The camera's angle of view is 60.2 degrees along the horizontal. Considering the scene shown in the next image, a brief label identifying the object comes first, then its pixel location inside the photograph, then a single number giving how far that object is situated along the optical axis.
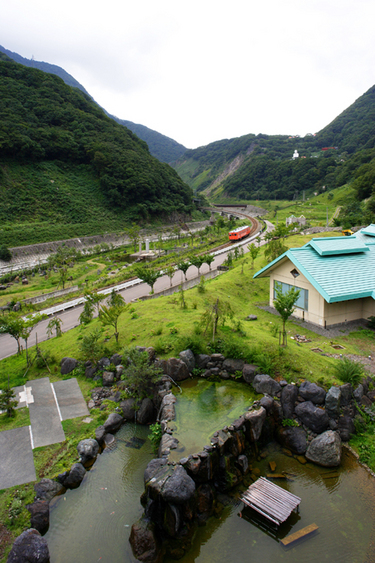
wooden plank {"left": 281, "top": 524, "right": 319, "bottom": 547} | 8.96
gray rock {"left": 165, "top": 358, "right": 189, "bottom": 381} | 15.75
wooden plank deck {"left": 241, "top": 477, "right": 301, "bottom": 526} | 9.43
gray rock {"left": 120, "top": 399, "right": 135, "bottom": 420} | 14.42
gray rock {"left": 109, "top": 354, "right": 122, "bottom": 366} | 17.23
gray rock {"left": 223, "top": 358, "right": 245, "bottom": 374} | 16.03
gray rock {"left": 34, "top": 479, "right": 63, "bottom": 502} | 10.44
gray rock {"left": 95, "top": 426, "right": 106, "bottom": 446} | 12.97
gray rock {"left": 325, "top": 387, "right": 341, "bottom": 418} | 12.70
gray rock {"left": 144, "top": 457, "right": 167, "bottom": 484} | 10.20
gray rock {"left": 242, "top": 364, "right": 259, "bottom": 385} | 15.25
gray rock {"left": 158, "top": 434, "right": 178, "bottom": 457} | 11.27
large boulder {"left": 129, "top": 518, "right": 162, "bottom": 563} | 8.63
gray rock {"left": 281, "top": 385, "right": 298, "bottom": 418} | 13.18
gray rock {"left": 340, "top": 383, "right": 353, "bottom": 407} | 13.05
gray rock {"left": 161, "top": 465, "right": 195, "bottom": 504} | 9.27
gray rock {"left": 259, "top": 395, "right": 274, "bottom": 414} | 12.93
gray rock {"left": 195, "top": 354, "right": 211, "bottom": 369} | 16.56
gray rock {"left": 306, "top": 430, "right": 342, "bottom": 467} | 11.46
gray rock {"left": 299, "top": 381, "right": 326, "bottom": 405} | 13.12
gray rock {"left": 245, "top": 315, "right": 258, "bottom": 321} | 21.38
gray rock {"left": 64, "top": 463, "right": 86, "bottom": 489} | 11.12
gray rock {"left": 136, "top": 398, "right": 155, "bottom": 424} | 14.26
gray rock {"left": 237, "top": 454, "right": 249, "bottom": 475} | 11.20
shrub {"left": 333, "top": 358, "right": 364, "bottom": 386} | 13.66
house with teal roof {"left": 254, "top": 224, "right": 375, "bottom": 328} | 18.77
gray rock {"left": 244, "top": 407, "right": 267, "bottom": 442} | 12.08
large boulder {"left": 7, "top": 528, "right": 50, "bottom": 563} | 8.29
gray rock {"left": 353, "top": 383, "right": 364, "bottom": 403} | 13.30
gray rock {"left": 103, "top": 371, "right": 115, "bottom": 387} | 16.38
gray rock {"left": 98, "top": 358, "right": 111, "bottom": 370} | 17.38
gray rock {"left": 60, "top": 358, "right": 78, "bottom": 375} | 17.84
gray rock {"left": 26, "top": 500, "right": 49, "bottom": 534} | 9.60
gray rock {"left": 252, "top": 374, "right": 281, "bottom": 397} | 14.05
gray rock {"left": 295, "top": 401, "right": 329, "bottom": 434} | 12.52
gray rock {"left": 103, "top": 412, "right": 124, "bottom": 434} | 13.59
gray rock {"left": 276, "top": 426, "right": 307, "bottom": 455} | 12.16
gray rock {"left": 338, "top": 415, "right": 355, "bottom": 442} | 12.56
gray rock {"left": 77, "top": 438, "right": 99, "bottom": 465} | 12.10
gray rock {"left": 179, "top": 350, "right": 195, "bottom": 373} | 16.27
